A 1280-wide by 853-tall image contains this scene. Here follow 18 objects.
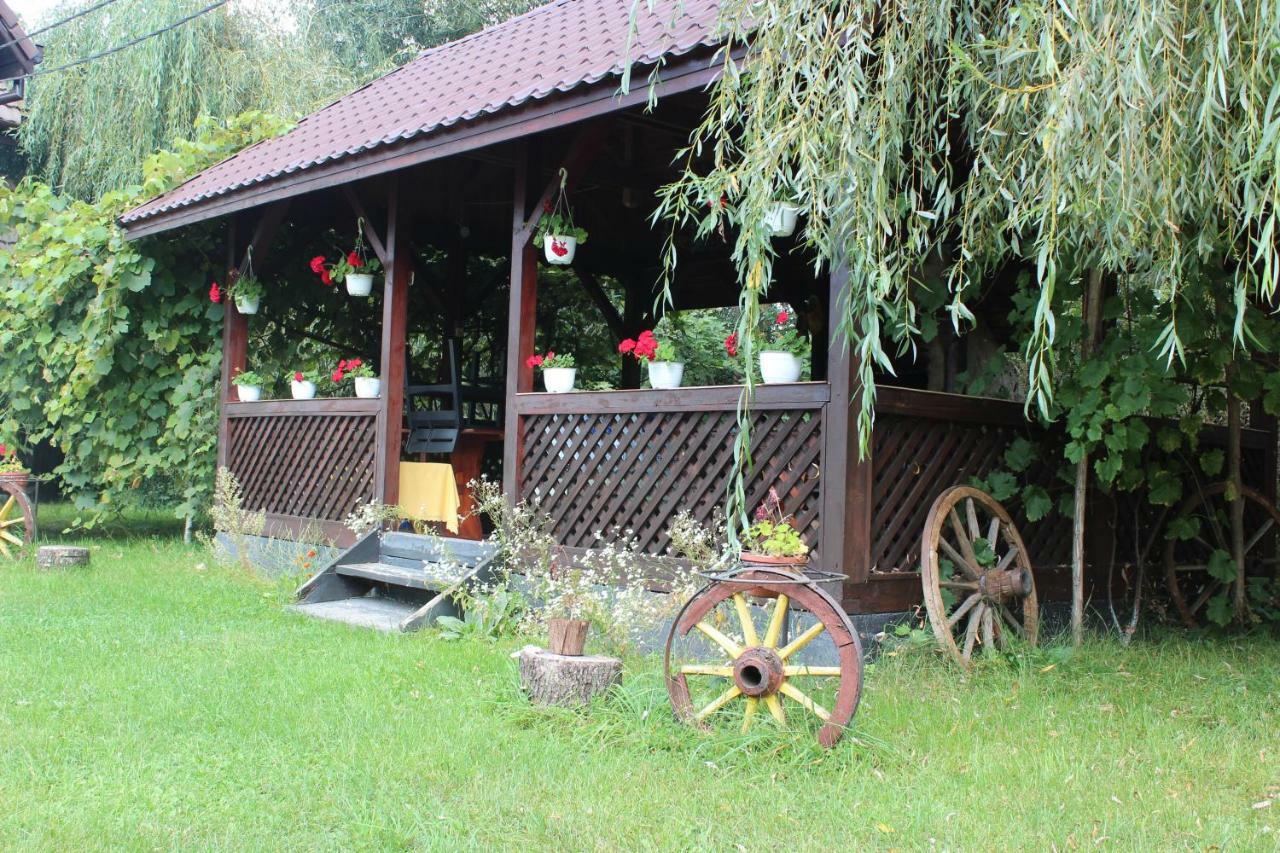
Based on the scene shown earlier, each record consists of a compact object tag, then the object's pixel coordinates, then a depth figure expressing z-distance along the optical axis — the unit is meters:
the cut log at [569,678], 4.24
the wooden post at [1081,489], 5.83
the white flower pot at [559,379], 6.69
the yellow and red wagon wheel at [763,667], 3.78
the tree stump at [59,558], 8.20
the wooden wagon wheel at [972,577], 5.15
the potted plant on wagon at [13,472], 9.40
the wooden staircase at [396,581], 6.36
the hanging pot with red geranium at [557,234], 6.64
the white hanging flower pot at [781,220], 4.06
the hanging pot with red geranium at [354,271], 8.44
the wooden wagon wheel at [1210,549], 6.58
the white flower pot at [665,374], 6.07
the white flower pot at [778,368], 5.42
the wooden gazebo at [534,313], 5.31
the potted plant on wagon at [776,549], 4.02
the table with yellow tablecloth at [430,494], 7.93
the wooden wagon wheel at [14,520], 9.20
